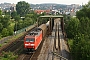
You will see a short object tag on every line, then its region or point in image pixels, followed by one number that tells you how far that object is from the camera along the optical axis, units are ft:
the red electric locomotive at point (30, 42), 113.12
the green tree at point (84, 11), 197.75
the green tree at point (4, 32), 193.73
